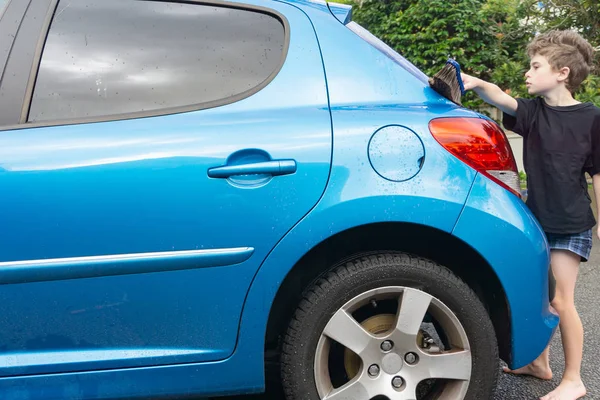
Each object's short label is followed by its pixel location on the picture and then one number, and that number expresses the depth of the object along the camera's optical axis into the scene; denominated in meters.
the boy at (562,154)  2.26
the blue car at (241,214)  1.71
